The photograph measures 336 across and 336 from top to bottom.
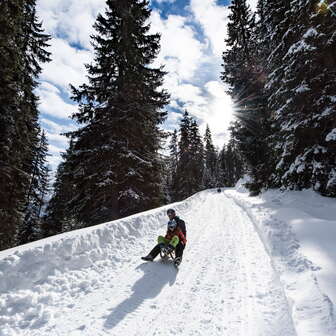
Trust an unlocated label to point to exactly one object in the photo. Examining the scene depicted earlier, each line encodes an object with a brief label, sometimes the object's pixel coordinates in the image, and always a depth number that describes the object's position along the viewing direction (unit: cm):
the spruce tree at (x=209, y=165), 6369
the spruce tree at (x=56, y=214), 2945
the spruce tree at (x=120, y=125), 1243
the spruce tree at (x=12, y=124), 828
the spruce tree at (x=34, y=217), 2502
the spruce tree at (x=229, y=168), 6888
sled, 627
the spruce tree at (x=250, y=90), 1767
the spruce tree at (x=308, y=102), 987
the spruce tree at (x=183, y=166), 3966
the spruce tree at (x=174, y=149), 5494
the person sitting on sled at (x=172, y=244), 623
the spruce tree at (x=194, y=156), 4019
